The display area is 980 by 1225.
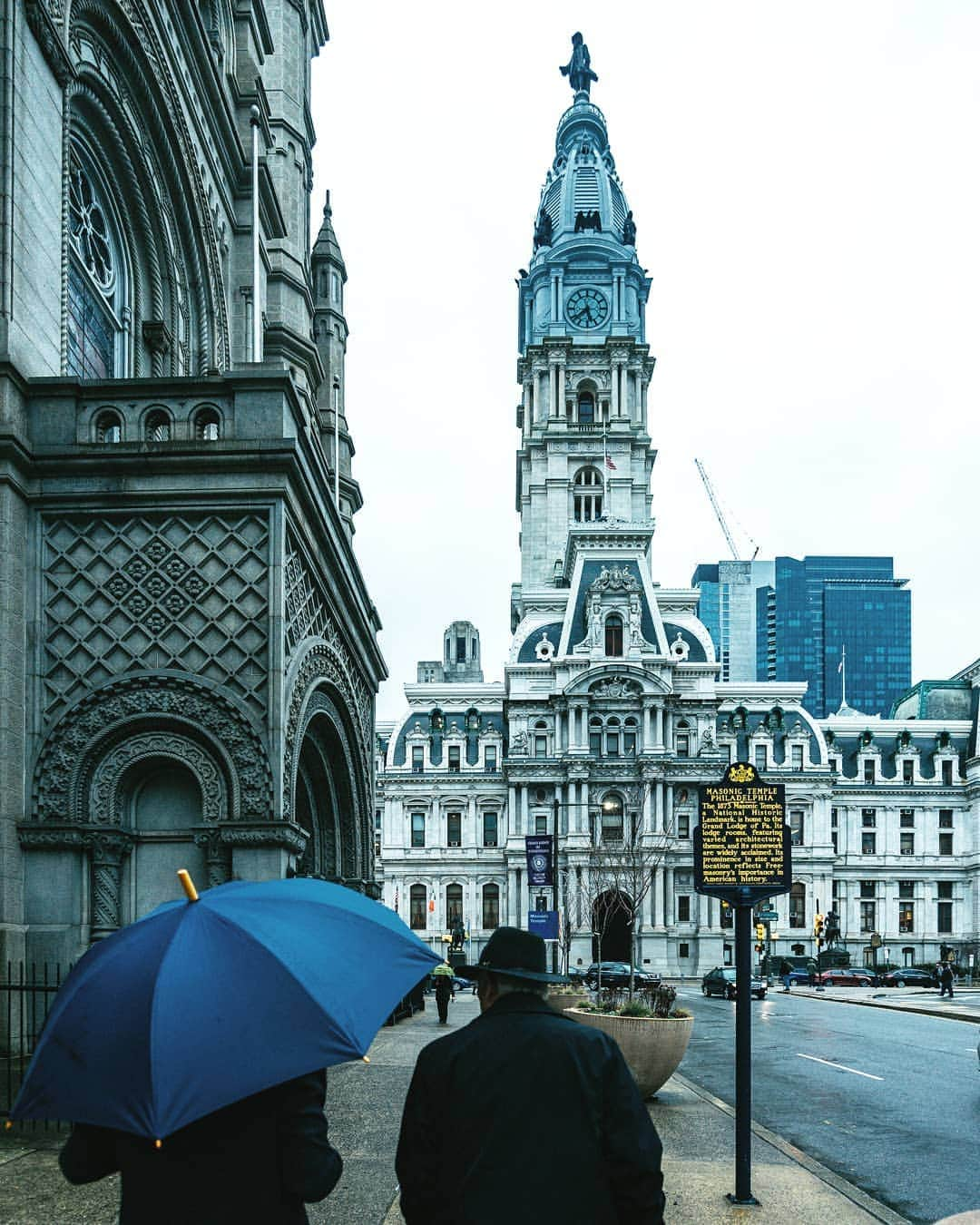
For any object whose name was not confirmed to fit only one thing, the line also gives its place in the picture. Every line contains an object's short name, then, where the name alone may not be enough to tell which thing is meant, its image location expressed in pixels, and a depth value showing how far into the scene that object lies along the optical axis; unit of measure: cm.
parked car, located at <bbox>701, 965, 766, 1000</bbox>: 5356
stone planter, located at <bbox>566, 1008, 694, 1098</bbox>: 1505
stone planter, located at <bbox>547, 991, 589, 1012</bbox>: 2181
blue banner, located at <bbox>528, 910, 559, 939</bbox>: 3825
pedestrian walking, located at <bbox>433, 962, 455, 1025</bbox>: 3005
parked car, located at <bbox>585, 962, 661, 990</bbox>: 4947
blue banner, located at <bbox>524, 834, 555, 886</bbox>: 3872
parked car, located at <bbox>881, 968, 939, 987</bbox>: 7094
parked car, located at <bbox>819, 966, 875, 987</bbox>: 6944
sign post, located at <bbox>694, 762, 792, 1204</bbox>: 1105
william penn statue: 13812
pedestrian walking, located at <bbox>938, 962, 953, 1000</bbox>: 5456
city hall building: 8669
